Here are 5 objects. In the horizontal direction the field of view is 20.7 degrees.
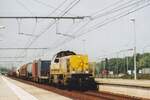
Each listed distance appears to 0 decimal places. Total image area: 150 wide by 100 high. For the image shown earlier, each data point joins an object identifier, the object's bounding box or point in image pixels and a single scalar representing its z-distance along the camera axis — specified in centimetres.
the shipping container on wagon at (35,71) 5859
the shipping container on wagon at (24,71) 7985
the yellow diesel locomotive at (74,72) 3588
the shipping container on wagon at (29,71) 6915
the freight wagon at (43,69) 5279
